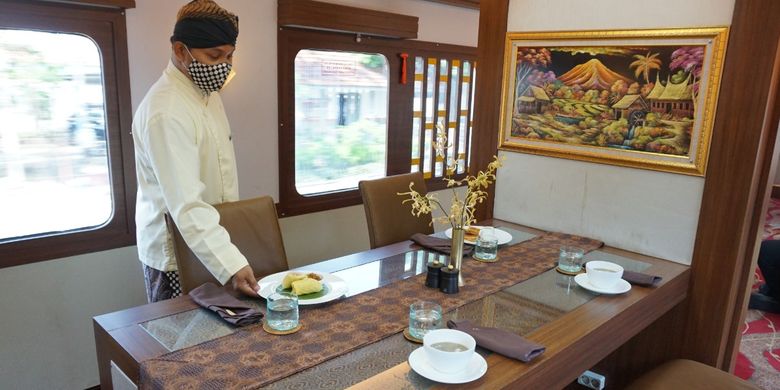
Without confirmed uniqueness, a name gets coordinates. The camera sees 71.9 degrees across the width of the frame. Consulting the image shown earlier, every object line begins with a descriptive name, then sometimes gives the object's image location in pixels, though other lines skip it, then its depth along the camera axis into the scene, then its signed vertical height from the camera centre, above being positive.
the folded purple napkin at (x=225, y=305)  1.48 -0.62
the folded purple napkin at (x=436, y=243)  2.19 -0.60
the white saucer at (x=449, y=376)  1.23 -0.63
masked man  1.77 -0.24
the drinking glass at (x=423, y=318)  1.44 -0.59
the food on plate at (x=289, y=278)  1.69 -0.59
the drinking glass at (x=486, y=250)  2.11 -0.59
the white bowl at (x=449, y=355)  1.23 -0.59
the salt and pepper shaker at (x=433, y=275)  1.79 -0.59
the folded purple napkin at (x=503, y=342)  1.34 -0.62
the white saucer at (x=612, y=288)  1.81 -0.62
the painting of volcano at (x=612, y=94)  2.09 +0.04
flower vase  1.83 -0.52
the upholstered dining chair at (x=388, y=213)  2.52 -0.56
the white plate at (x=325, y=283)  1.62 -0.61
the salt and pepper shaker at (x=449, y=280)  1.76 -0.59
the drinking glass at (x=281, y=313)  1.45 -0.59
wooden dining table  1.28 -0.64
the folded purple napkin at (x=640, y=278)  1.89 -0.61
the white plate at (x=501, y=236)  2.33 -0.60
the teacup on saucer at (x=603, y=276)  1.83 -0.58
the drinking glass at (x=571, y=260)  2.00 -0.58
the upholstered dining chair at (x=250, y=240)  1.87 -0.56
